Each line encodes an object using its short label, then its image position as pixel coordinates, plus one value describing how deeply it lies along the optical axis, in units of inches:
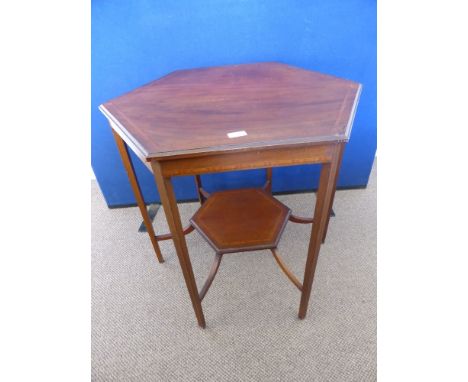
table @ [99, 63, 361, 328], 24.2
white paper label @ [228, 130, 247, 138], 24.8
